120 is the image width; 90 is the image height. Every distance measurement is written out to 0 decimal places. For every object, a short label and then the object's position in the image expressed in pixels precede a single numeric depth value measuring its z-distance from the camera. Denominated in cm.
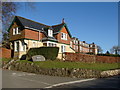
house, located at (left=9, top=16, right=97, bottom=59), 2556
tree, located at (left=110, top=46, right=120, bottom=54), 7985
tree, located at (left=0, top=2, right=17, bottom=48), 1277
